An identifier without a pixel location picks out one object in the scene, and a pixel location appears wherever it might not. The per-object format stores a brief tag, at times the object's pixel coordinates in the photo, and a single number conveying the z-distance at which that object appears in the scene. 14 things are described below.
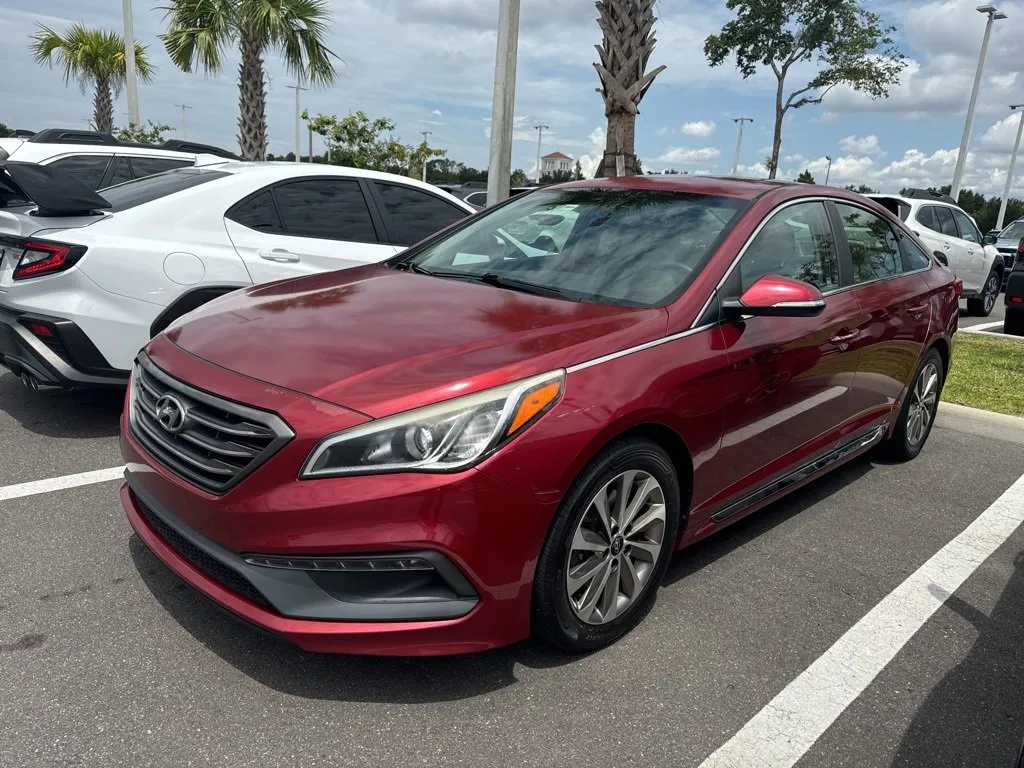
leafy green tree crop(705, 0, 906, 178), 26.34
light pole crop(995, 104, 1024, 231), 39.22
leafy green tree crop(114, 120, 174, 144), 18.94
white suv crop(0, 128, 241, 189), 8.34
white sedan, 4.23
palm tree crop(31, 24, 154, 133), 23.77
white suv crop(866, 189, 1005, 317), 11.98
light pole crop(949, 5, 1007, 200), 26.89
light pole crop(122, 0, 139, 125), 18.03
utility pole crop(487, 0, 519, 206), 8.43
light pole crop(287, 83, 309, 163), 53.13
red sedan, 2.21
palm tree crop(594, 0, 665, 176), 8.41
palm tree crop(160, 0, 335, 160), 15.98
